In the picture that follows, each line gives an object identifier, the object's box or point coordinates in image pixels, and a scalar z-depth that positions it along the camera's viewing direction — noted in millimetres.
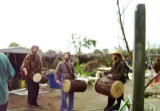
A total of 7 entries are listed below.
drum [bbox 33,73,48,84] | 5673
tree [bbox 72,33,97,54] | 25925
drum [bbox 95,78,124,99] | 4383
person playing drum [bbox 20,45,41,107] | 5504
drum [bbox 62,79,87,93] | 4598
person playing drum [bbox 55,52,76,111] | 4828
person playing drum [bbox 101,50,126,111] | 4660
